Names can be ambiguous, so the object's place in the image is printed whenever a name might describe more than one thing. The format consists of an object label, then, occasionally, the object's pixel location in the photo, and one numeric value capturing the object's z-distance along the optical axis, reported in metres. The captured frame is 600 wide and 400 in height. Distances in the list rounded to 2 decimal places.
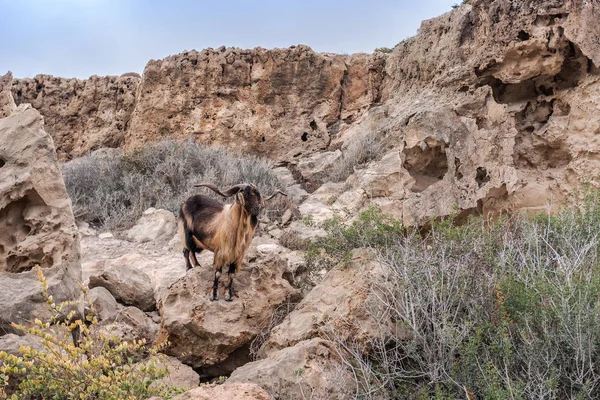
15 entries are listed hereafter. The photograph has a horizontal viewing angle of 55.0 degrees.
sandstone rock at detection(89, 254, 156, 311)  5.71
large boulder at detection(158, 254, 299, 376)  4.60
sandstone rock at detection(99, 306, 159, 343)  4.93
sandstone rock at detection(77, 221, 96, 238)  9.65
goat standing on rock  5.00
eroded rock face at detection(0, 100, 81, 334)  4.39
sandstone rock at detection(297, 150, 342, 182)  11.87
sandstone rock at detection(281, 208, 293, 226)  9.32
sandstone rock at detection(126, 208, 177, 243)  9.14
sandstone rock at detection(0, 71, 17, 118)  5.67
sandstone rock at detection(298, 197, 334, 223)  9.39
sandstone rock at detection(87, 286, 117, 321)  5.04
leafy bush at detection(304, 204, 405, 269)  5.27
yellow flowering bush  2.93
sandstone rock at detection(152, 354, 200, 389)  4.23
